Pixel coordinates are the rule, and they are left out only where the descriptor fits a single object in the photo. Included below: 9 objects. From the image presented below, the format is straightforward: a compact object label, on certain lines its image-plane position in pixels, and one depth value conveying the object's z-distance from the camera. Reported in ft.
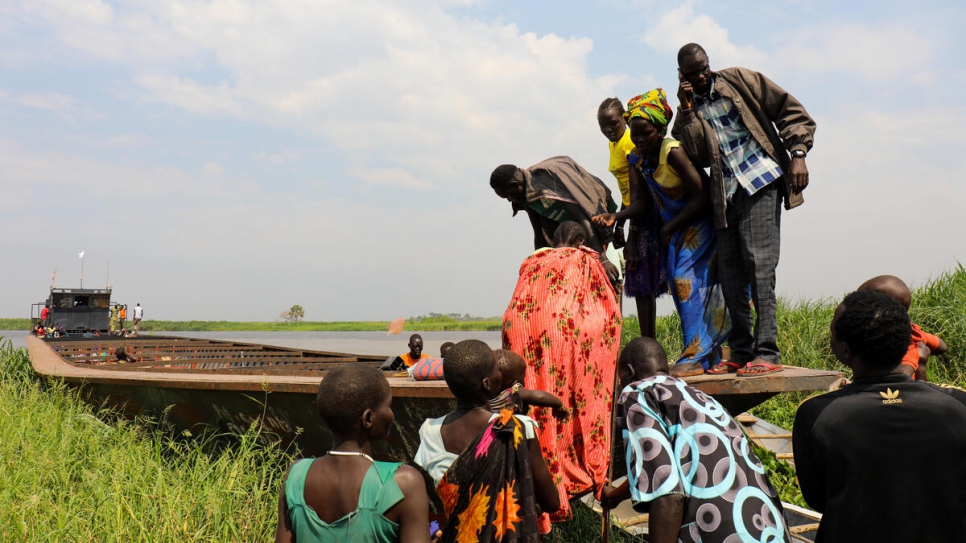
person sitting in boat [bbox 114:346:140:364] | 26.76
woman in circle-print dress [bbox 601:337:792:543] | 6.47
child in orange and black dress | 6.84
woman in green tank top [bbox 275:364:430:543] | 6.04
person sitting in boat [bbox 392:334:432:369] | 25.26
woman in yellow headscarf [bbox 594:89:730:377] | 11.42
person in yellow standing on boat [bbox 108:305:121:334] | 62.75
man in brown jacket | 11.03
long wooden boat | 10.57
